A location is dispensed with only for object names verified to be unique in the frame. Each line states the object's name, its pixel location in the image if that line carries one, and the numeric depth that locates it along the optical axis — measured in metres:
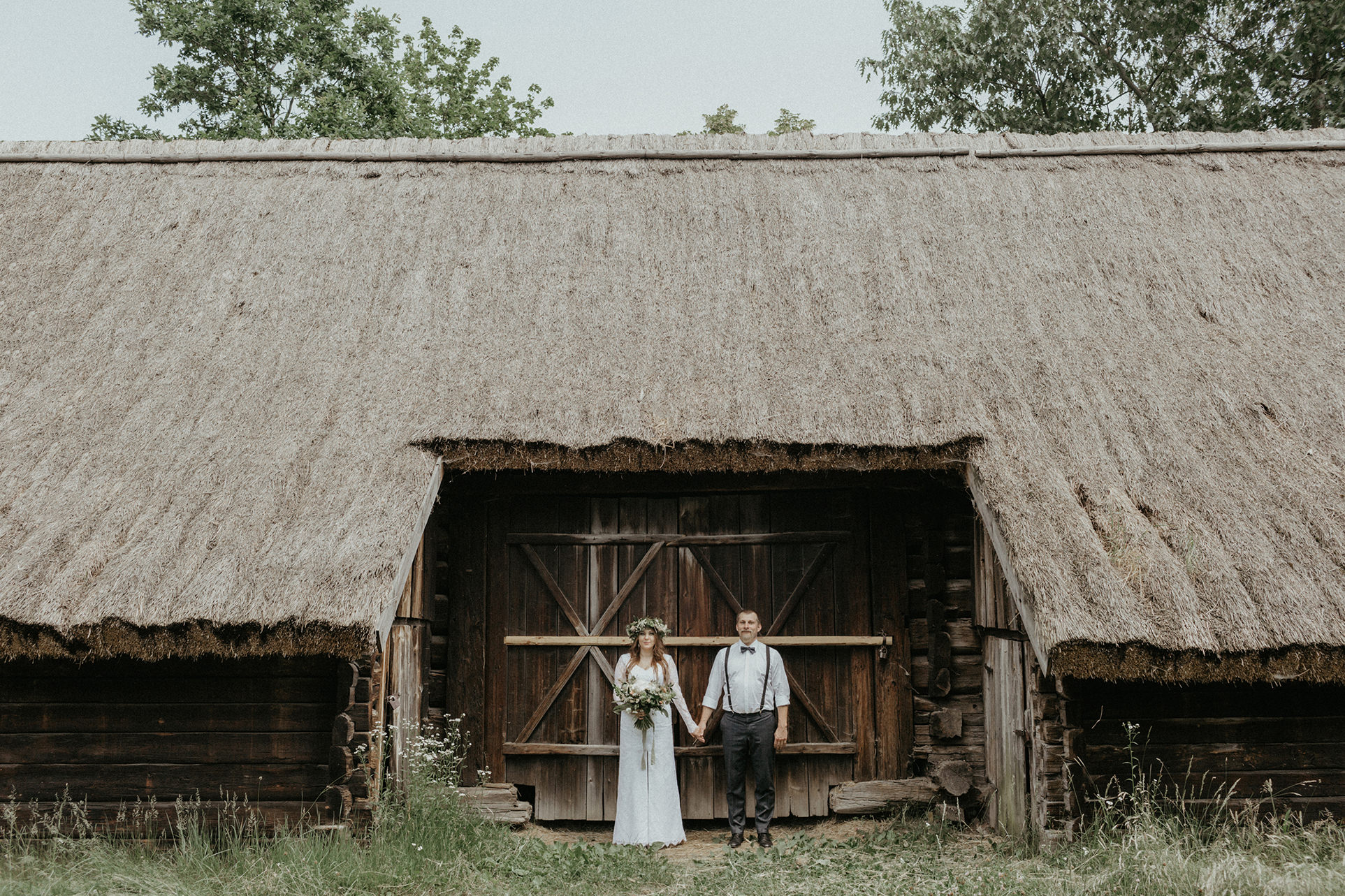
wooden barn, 5.76
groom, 6.89
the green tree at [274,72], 16.75
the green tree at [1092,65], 15.02
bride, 6.82
